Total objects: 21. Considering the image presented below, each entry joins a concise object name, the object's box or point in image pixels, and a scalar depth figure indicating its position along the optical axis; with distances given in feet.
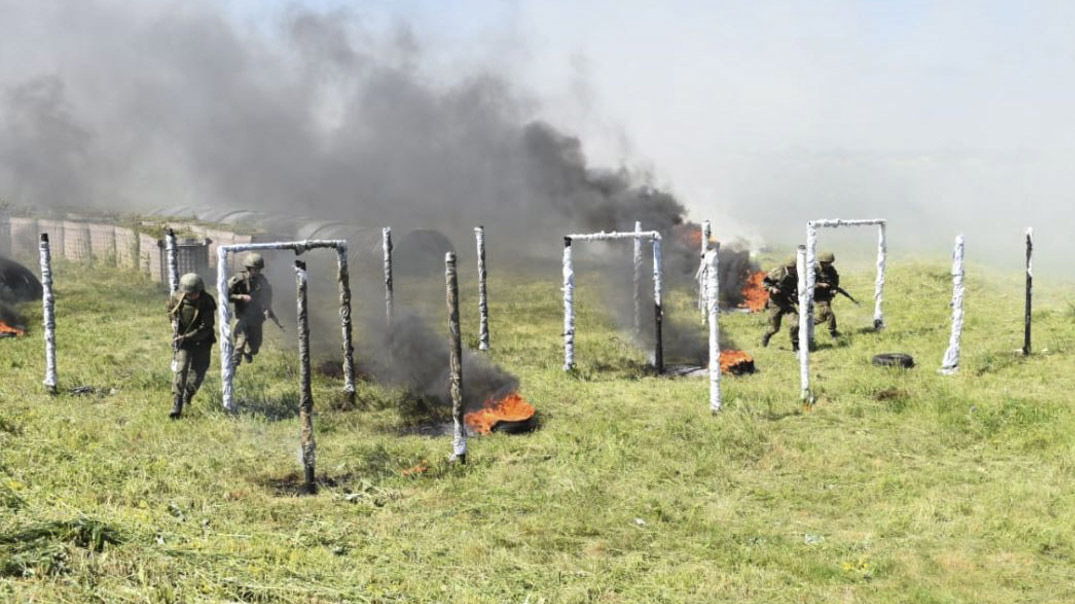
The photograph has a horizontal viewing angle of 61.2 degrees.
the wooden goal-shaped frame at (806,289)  40.91
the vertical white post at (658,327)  49.24
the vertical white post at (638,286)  59.21
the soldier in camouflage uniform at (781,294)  57.41
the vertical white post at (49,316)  42.86
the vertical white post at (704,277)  49.33
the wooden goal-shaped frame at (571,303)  49.47
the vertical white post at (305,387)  29.91
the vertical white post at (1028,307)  50.60
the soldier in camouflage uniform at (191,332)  39.47
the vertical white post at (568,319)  49.55
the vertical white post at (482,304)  56.65
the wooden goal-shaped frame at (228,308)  38.75
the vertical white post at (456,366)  32.55
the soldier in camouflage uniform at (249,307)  49.16
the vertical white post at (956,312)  46.60
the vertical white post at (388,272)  56.03
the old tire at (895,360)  48.96
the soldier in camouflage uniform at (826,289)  59.11
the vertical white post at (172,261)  46.91
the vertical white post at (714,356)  39.76
